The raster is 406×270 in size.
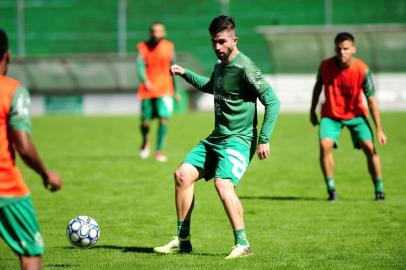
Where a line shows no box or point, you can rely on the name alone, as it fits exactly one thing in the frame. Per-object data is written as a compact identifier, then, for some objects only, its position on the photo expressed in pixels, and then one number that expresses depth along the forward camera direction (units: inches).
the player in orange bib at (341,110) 896.3
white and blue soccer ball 621.6
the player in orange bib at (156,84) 1332.4
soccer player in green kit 591.2
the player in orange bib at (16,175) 430.3
